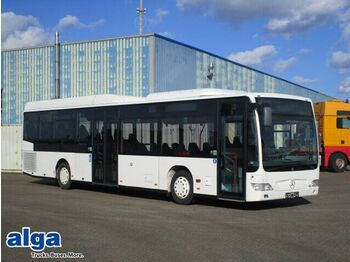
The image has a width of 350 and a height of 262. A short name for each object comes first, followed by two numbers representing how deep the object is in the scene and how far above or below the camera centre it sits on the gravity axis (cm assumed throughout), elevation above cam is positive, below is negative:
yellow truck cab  2548 +24
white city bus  1199 -6
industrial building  2611 +377
